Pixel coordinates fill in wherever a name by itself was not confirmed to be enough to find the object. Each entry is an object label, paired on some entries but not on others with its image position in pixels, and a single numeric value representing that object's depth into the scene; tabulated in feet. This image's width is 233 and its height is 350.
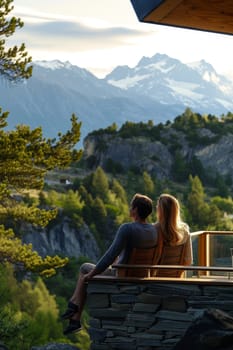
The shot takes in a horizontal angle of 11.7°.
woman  31.37
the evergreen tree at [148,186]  581.75
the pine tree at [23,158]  85.87
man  31.72
